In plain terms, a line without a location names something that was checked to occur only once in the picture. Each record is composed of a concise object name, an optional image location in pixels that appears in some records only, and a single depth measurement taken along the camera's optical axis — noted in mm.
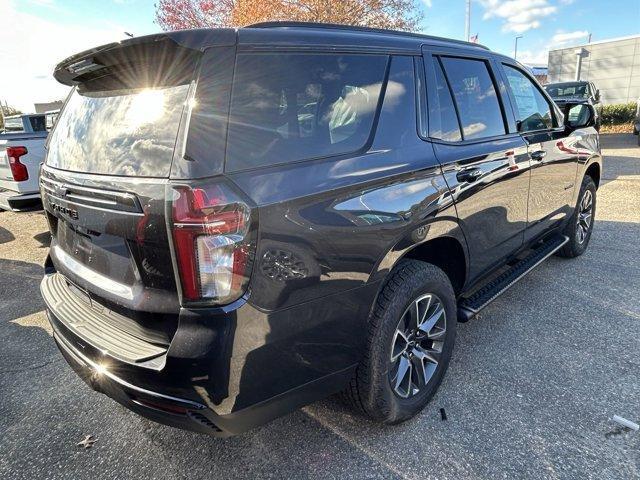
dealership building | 19812
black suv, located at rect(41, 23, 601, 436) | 1532
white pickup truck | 5441
